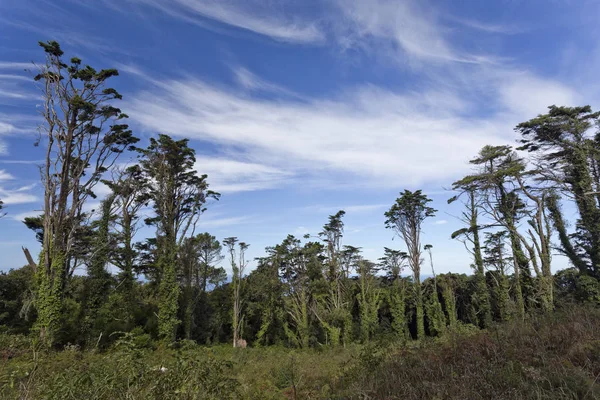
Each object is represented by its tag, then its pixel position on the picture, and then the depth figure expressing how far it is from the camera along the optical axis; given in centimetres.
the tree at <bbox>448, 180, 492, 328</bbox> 2512
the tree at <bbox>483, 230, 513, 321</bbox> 2456
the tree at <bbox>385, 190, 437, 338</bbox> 2895
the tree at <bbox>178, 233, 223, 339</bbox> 2555
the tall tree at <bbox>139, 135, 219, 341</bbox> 2084
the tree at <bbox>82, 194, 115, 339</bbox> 1894
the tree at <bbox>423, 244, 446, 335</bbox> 2747
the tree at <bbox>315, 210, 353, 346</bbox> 2683
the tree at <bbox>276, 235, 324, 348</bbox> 2786
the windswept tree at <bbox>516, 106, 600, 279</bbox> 1756
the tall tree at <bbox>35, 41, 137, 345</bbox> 1434
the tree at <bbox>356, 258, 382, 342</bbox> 2733
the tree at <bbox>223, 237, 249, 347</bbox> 2917
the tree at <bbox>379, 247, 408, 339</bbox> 2767
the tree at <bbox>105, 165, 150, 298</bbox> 2330
